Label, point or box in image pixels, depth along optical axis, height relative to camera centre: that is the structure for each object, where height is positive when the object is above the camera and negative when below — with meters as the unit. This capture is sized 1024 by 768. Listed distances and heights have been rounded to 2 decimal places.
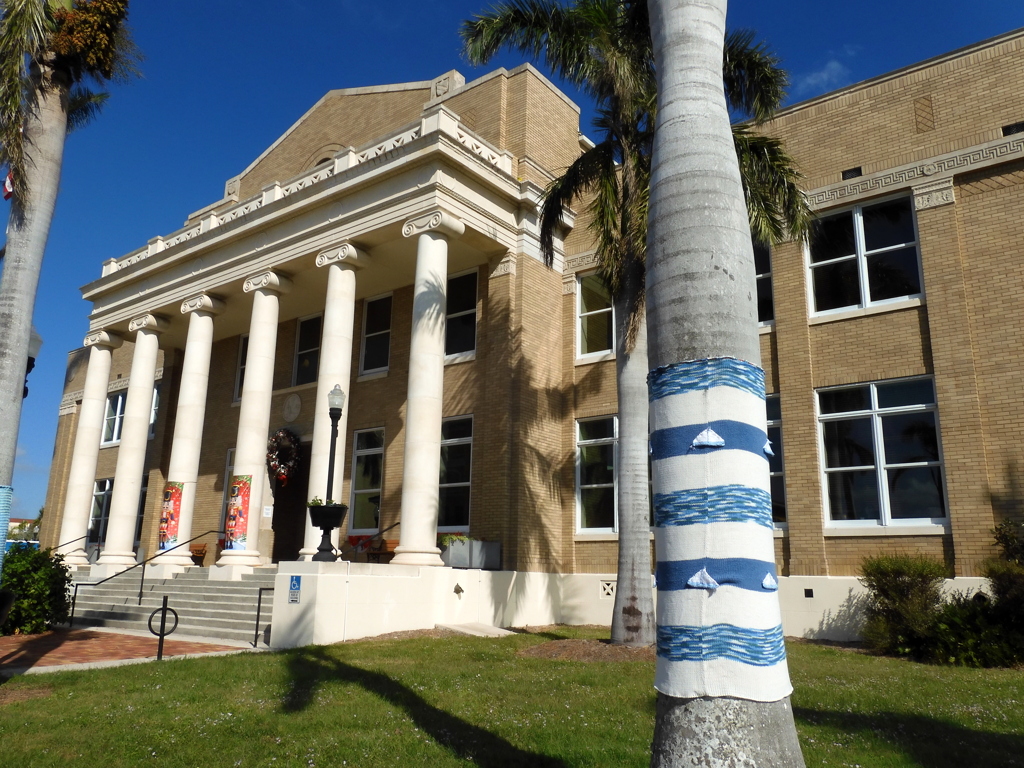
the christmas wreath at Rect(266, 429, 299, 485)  22.47 +2.96
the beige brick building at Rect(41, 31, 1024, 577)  14.88 +5.23
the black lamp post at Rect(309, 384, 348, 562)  13.84 +0.87
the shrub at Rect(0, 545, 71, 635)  14.95 -0.46
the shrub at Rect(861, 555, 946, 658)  12.45 -0.37
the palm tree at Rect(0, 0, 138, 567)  9.04 +5.28
